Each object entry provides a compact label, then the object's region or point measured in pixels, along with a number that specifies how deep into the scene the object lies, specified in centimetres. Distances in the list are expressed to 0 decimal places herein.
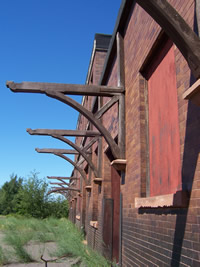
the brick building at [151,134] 235
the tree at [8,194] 5960
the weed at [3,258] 634
